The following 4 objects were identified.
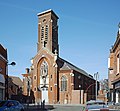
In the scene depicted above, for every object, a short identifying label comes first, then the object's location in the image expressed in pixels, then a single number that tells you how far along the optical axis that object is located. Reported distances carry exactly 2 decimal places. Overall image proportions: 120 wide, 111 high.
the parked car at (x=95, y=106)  10.59
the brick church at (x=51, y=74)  44.46
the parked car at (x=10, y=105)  14.18
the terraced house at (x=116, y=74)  21.13
